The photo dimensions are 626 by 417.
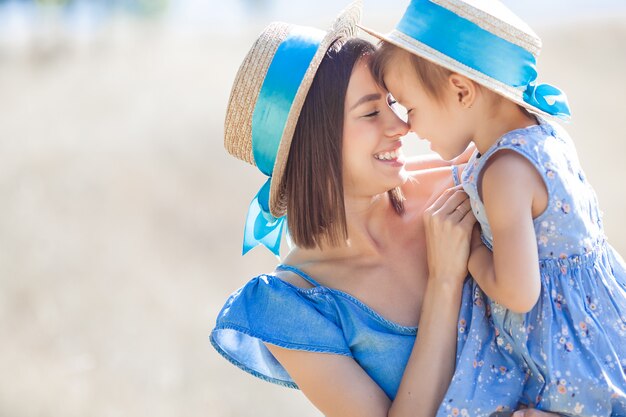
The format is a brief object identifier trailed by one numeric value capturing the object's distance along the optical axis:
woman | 2.30
